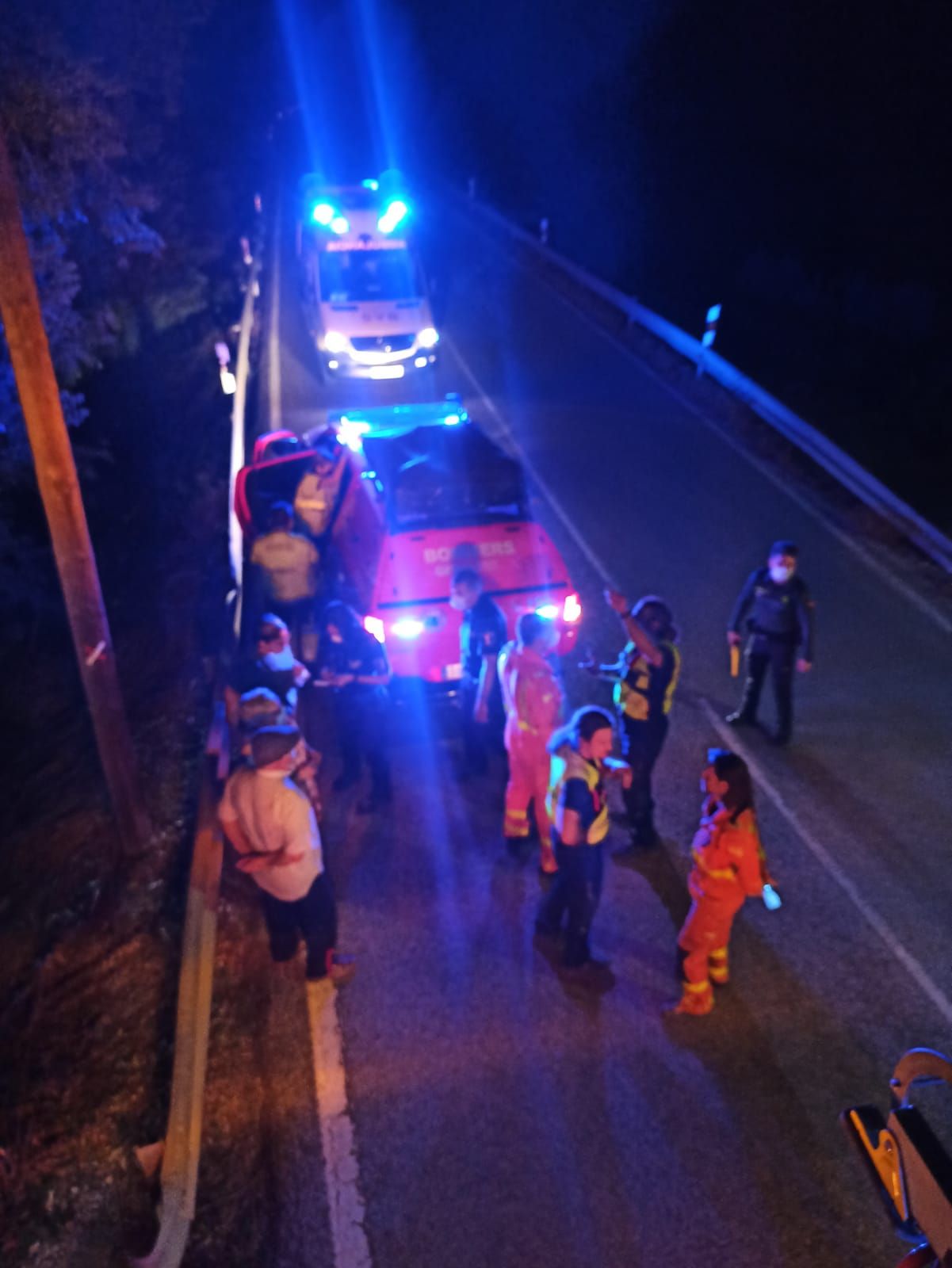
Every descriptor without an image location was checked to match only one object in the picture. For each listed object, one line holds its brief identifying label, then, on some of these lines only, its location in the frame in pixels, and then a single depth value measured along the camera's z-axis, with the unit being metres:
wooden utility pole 4.76
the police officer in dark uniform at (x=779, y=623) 6.91
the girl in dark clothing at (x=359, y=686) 6.18
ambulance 14.69
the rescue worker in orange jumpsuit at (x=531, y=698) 5.54
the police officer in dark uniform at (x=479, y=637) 6.23
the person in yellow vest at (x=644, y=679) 5.75
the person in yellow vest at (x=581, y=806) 4.86
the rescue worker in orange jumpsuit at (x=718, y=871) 4.67
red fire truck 7.09
